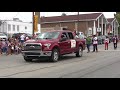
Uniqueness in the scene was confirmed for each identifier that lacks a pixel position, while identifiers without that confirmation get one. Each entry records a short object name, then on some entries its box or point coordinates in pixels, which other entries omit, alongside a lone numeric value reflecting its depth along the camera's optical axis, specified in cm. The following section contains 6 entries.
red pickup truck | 1639
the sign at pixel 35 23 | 3018
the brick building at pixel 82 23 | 6575
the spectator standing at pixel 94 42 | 2662
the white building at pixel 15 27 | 5969
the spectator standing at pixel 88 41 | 2630
